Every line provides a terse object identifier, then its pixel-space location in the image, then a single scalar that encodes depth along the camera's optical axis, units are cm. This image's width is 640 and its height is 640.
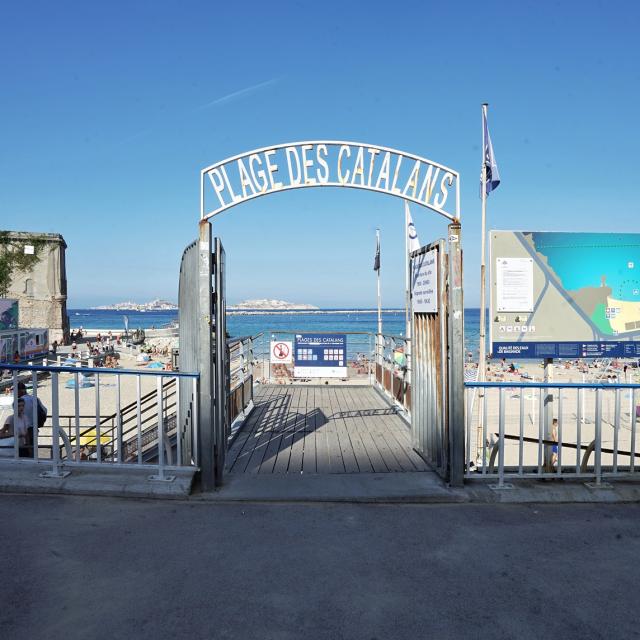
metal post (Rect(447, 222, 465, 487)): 481
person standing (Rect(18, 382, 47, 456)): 619
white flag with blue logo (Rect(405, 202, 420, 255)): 1159
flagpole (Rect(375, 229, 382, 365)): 1138
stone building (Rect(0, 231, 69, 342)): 5588
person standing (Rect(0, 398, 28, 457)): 627
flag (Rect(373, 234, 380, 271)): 1866
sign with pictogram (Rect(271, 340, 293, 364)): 1302
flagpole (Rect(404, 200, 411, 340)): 1142
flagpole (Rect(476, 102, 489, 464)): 1067
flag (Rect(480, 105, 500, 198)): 1105
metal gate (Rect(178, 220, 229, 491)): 471
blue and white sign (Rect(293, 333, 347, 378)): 1273
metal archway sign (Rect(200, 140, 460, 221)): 488
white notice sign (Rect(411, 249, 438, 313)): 534
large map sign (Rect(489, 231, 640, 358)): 607
